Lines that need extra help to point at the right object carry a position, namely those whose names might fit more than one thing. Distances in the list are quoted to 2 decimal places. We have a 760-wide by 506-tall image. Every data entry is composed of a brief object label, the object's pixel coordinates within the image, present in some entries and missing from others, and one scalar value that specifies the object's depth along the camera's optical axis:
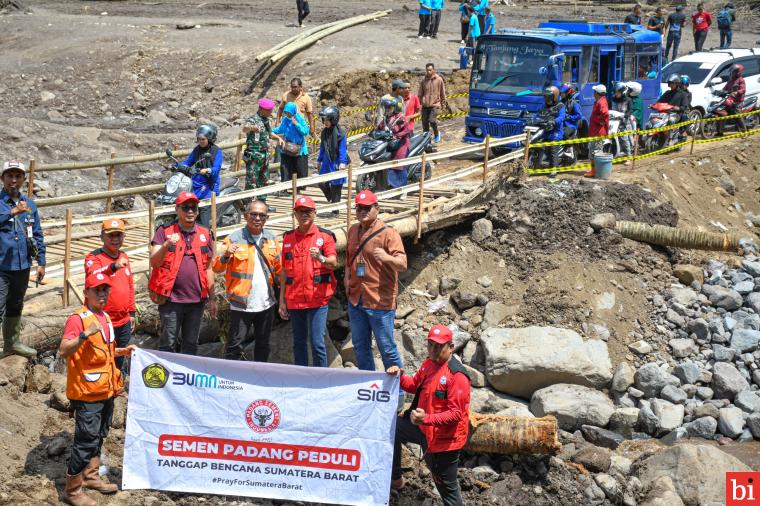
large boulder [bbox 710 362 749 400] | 12.39
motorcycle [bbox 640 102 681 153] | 19.22
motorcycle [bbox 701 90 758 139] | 21.06
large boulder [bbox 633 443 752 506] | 9.66
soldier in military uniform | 12.34
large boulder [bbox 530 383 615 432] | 11.58
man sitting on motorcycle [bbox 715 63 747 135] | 20.91
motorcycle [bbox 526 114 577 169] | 16.33
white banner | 8.34
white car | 21.45
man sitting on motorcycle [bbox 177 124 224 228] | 11.25
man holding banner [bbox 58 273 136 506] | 7.65
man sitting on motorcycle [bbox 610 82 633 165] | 18.00
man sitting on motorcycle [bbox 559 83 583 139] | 16.67
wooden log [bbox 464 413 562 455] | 9.50
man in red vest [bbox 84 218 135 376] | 8.33
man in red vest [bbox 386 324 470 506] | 7.70
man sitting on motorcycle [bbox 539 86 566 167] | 16.33
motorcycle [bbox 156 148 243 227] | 11.36
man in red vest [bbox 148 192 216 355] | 8.89
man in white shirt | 9.29
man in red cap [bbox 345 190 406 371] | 9.41
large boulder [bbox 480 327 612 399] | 12.19
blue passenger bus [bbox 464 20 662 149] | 17.66
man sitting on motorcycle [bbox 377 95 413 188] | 13.95
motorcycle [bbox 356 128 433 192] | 13.93
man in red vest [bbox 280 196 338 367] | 9.34
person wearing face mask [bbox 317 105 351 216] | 13.03
